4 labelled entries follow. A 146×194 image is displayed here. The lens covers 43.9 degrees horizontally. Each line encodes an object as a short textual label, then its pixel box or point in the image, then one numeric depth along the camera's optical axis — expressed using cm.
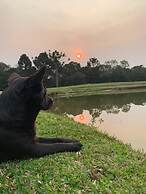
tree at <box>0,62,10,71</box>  2218
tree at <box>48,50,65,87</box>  2678
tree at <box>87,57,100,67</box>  3027
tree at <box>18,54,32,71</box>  2508
